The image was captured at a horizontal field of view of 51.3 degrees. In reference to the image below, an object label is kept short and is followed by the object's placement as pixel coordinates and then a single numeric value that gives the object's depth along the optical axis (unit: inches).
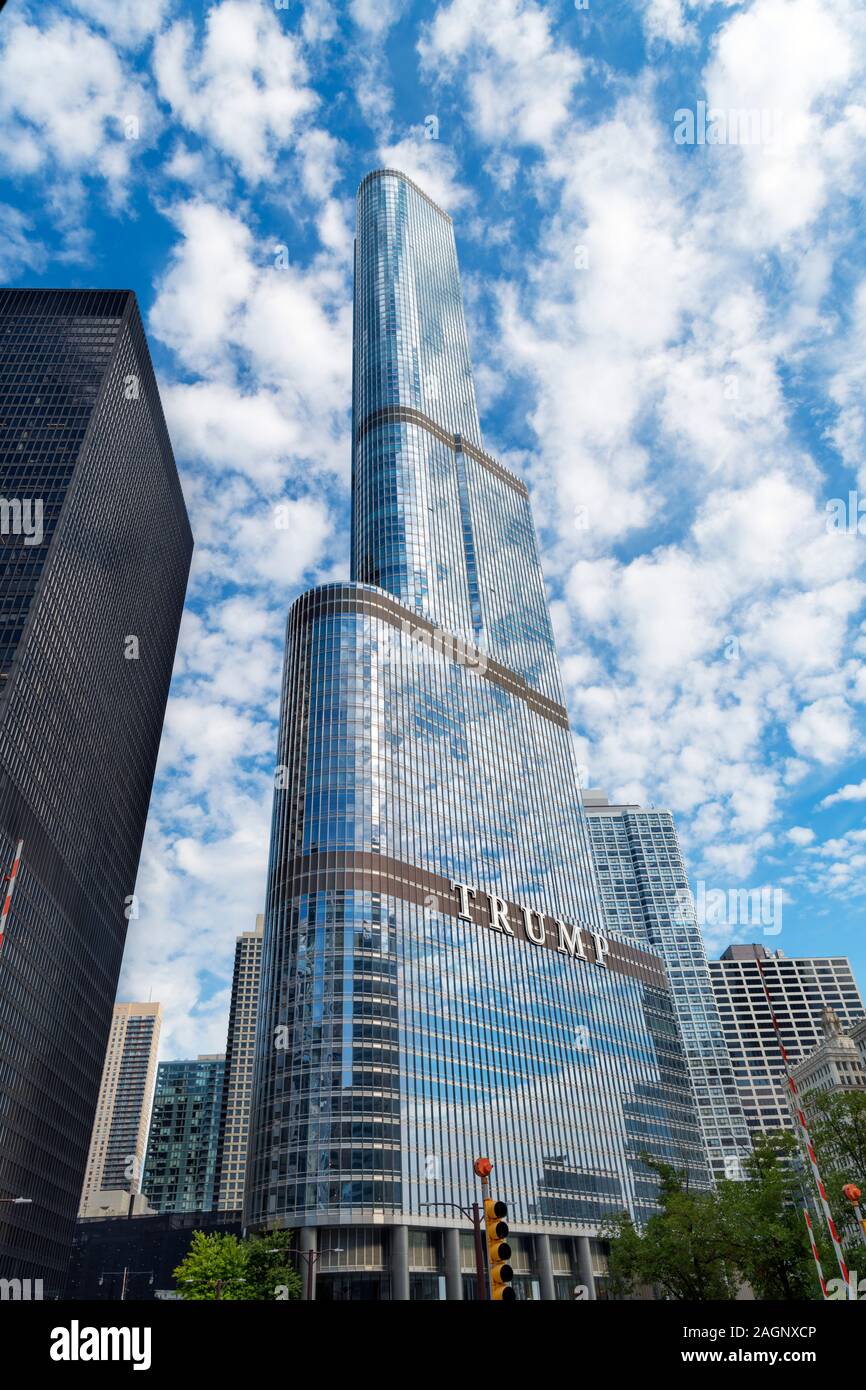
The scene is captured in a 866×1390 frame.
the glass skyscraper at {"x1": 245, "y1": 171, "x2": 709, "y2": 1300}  3599.9
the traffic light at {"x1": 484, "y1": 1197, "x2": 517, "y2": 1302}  537.6
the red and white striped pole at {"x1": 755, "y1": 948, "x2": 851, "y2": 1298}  1515.0
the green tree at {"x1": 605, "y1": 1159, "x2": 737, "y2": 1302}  2358.5
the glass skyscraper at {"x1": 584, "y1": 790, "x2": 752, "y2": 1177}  7672.2
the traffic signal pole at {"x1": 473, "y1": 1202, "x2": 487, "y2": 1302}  796.5
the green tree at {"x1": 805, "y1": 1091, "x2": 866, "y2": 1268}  2455.7
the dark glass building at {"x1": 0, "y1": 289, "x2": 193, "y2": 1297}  4788.4
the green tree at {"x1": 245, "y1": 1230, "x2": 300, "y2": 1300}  2544.3
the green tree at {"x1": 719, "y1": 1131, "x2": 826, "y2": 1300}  2297.0
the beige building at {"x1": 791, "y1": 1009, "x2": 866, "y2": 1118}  6791.3
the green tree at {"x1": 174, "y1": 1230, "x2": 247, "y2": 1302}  2407.7
